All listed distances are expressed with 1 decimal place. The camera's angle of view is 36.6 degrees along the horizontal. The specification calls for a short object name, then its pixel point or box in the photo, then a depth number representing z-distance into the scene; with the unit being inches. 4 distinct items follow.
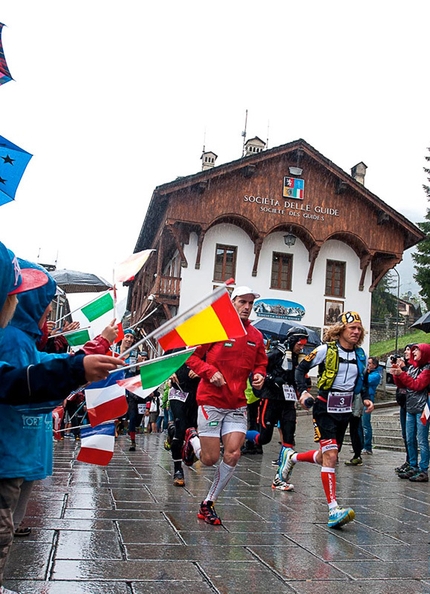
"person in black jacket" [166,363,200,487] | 315.6
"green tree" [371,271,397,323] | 2851.9
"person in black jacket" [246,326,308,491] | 338.0
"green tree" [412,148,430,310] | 1685.5
